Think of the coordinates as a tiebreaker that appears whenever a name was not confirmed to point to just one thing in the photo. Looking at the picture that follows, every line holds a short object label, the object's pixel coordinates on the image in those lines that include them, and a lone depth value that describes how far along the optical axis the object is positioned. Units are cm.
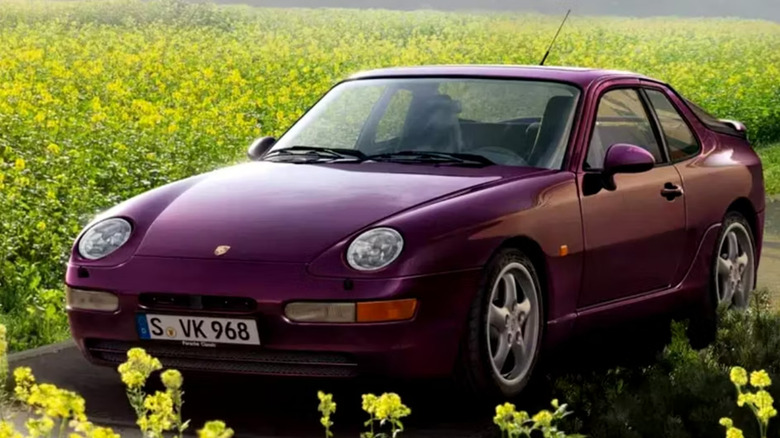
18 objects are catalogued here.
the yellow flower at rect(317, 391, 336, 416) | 641
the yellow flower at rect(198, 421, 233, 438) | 494
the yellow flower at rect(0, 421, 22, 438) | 567
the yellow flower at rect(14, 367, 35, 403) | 641
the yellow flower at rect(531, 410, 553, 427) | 623
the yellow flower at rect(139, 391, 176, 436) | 569
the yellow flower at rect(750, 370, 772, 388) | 696
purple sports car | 941
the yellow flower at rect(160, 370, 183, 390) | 606
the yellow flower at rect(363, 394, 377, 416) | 639
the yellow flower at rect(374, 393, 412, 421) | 623
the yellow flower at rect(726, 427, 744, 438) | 639
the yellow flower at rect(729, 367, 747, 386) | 714
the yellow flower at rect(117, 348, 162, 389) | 631
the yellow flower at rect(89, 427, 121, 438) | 540
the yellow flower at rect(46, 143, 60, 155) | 1839
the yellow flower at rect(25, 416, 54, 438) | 560
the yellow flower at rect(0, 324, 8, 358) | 681
